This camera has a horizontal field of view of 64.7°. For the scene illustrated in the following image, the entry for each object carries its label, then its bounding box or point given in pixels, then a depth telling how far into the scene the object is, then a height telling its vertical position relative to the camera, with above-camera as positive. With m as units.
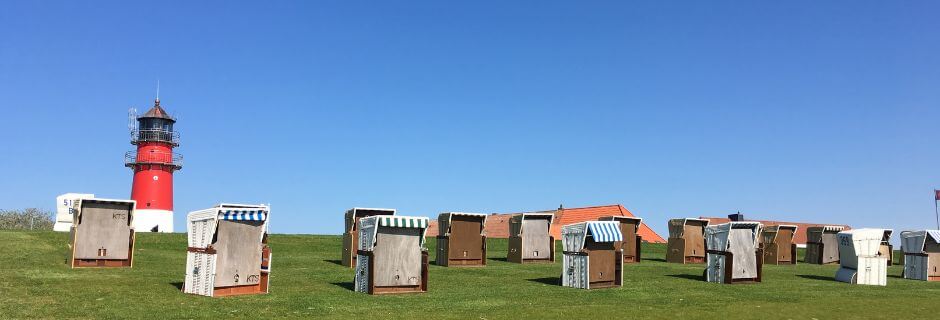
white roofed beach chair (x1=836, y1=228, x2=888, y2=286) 26.53 -0.69
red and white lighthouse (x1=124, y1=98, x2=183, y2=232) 53.16 +2.98
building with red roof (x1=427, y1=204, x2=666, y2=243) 60.19 +0.59
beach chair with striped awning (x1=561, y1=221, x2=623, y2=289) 22.12 -0.83
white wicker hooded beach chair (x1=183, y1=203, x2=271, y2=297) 17.69 -0.91
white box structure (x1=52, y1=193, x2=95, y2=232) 47.47 -0.24
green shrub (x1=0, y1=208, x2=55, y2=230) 80.12 -1.39
